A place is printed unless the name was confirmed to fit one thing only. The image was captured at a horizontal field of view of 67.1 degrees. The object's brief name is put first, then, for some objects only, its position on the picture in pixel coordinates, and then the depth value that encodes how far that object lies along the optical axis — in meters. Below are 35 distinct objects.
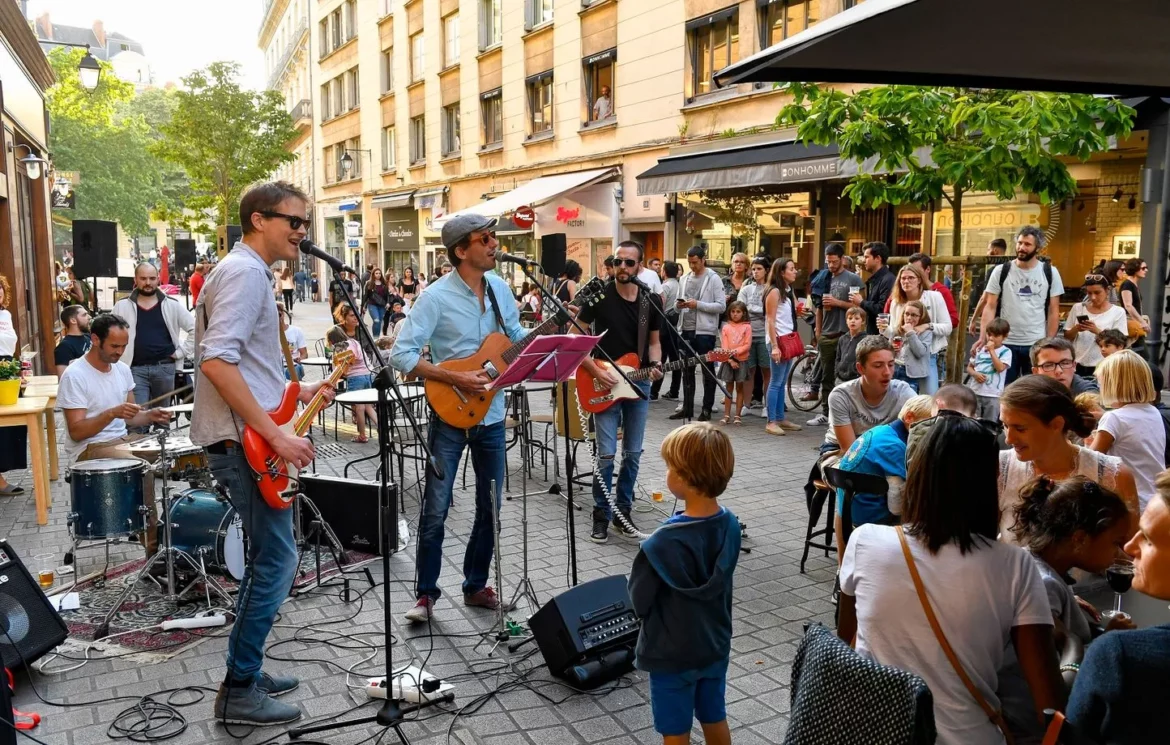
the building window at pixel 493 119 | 24.19
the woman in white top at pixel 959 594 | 2.30
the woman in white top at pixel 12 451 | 7.33
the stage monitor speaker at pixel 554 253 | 12.26
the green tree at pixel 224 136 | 30.61
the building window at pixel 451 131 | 26.97
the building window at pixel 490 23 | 23.80
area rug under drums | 4.51
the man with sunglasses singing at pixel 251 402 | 3.36
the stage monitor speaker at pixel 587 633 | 3.91
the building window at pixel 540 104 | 21.75
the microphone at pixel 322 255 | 3.45
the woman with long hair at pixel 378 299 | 19.45
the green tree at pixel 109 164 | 38.34
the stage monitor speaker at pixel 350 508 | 5.89
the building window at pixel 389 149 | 31.77
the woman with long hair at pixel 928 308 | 8.13
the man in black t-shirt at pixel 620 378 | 6.12
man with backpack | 8.35
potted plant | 6.71
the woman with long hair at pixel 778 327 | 9.73
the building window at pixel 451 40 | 26.23
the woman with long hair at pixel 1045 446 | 3.48
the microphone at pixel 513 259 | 4.83
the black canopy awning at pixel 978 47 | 3.06
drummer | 5.84
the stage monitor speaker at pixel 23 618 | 4.00
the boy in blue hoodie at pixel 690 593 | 3.02
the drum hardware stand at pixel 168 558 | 4.87
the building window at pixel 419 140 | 29.14
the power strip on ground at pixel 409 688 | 3.78
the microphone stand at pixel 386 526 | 3.33
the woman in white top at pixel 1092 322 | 8.12
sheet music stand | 4.02
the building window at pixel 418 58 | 28.57
